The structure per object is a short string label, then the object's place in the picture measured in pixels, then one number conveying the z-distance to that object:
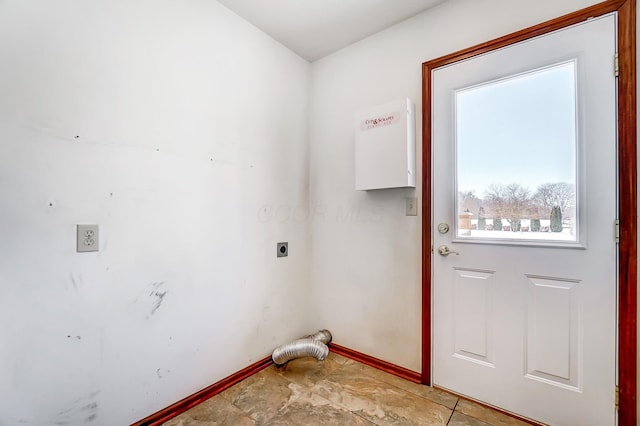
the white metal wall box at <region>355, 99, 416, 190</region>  1.81
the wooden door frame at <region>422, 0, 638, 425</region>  1.26
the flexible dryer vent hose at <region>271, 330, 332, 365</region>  1.98
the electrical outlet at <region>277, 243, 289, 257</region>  2.21
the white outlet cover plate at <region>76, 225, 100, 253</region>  1.27
